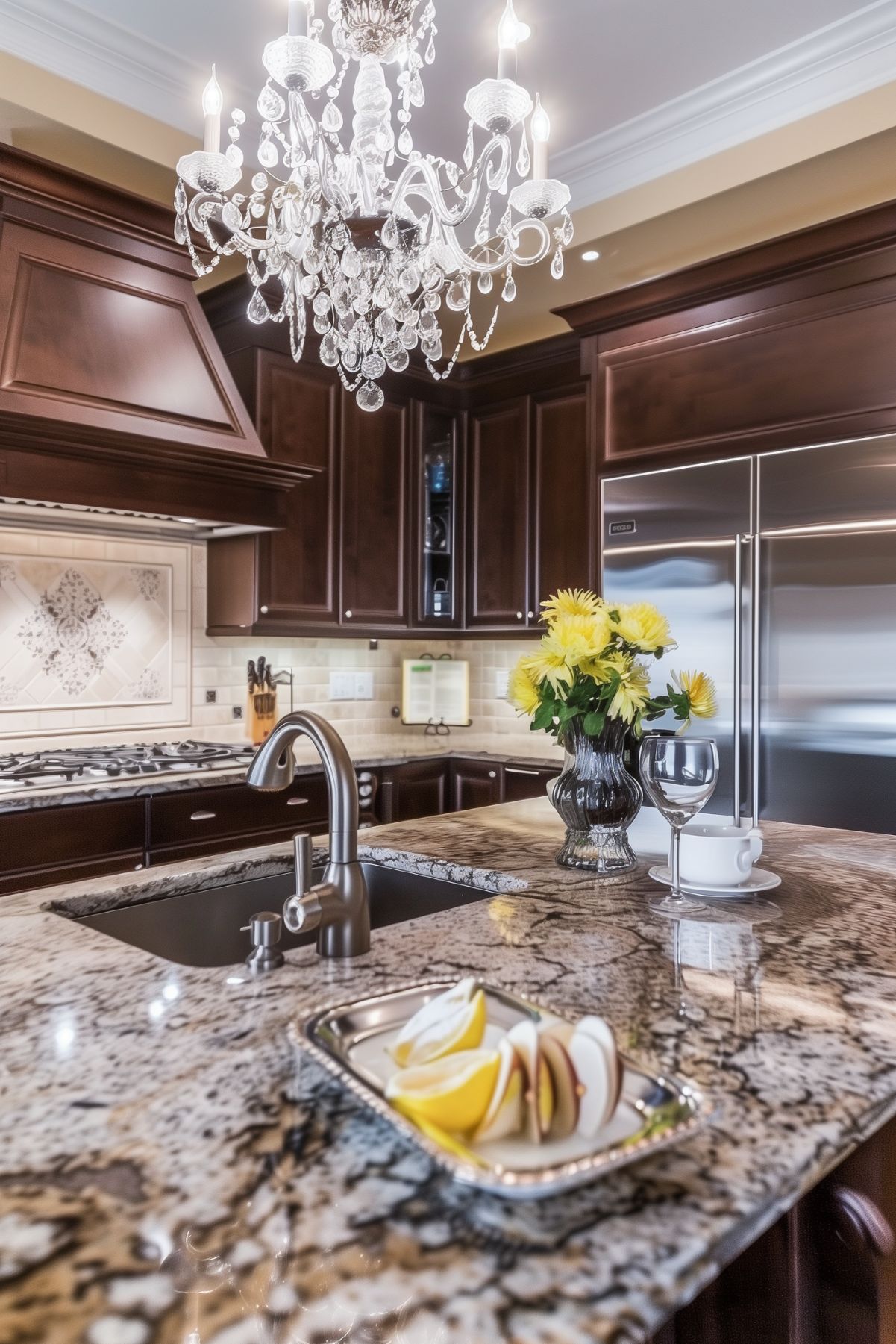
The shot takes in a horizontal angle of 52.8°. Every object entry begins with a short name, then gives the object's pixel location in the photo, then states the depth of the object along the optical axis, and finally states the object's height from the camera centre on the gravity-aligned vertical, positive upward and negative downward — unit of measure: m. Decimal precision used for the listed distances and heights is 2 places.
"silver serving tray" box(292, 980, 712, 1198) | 0.54 -0.30
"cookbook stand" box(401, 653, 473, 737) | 4.25 -0.07
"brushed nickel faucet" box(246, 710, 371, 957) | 1.02 -0.23
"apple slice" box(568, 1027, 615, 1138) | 0.59 -0.27
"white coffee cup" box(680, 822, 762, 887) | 1.30 -0.26
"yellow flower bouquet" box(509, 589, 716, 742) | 1.39 +0.01
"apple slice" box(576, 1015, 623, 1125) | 0.59 -0.25
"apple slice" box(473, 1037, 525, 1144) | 0.58 -0.28
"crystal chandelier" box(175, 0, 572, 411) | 1.76 +1.06
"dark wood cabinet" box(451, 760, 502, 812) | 3.74 -0.45
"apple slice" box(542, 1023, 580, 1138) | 0.59 -0.27
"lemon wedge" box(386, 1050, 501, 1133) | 0.58 -0.27
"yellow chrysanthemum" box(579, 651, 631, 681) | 1.39 +0.02
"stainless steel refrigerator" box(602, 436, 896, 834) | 2.59 +0.20
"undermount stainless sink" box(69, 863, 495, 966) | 1.38 -0.39
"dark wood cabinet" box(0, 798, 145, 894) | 2.41 -0.47
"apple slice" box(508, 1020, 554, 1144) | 0.58 -0.26
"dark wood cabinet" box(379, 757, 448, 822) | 3.59 -0.46
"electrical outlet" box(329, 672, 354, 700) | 4.09 -0.04
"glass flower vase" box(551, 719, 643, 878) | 1.46 -0.20
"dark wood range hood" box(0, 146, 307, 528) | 2.53 +0.93
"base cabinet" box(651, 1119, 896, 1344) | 0.81 -0.55
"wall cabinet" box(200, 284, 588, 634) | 3.50 +0.78
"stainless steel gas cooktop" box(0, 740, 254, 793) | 2.62 -0.28
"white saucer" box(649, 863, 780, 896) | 1.29 -0.30
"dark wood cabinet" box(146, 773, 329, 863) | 2.74 -0.46
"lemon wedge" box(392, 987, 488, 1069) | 0.67 -0.27
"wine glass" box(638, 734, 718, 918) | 1.22 -0.14
